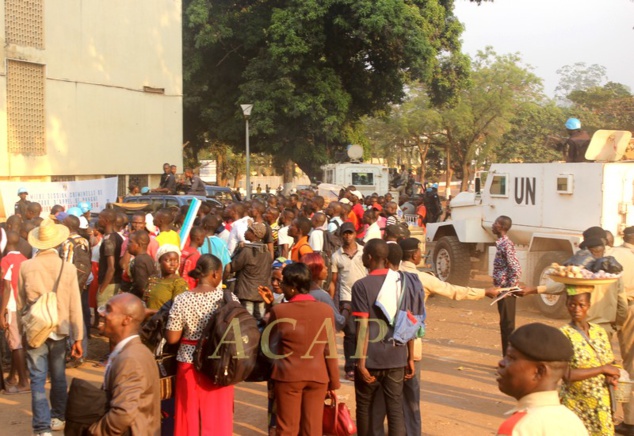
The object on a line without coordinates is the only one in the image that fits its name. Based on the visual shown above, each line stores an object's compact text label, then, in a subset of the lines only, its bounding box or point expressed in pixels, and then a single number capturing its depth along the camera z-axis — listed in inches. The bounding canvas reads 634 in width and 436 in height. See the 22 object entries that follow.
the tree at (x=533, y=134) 1891.0
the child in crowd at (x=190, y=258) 290.6
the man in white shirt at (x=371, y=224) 419.8
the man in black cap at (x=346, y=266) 322.0
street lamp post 947.3
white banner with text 635.5
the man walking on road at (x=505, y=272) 333.7
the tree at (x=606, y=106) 1705.2
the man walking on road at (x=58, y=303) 248.7
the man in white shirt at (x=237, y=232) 394.9
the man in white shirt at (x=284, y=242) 425.7
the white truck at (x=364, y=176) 991.0
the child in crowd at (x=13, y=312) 281.4
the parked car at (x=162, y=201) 606.9
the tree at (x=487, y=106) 1686.8
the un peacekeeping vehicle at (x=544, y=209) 448.8
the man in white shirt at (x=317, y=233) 390.3
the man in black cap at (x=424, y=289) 236.2
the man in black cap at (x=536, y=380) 105.0
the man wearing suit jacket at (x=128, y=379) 153.0
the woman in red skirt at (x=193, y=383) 205.2
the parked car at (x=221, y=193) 789.6
